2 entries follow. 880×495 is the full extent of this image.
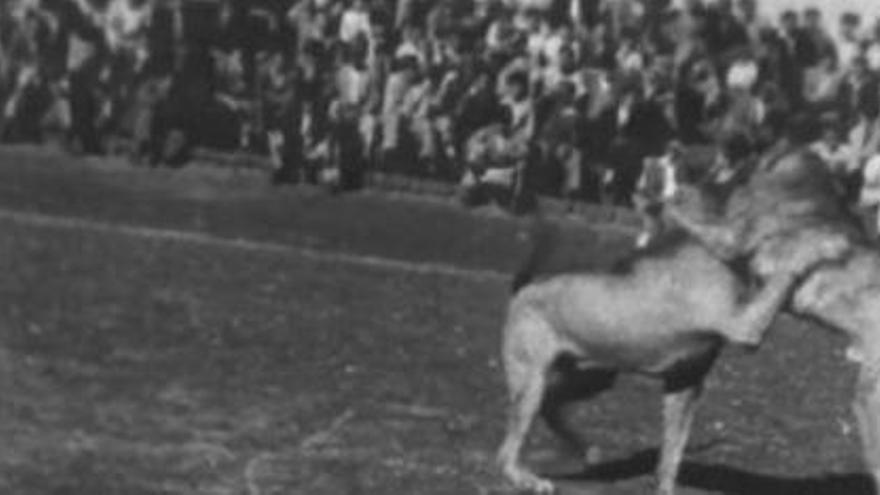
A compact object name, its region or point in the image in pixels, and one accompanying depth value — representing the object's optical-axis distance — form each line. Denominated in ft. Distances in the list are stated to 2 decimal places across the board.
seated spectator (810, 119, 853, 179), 62.44
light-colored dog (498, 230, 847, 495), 32.48
